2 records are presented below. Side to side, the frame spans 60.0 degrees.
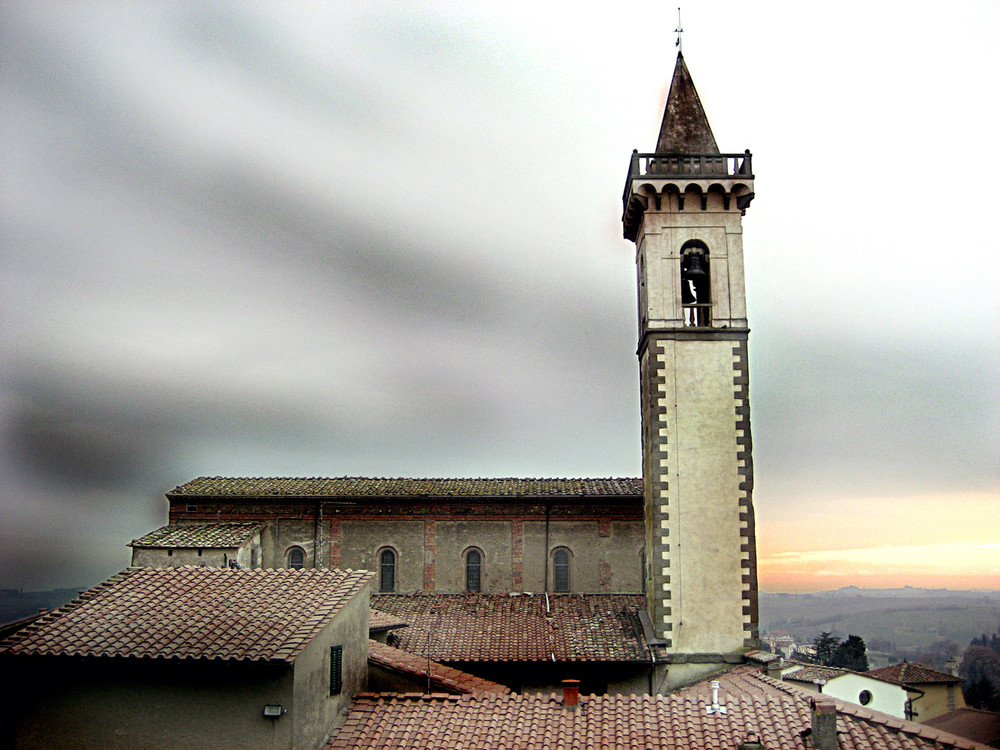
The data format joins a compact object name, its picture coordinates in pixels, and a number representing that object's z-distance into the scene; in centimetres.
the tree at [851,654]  5566
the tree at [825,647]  5881
